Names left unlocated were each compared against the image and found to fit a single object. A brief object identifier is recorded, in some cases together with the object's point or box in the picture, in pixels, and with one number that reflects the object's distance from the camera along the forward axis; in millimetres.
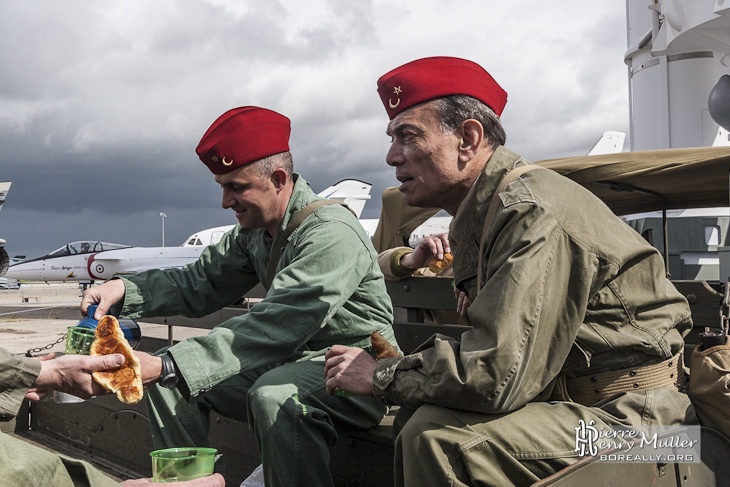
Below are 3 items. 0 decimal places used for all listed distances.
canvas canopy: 4738
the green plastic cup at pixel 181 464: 1688
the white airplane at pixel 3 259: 29970
